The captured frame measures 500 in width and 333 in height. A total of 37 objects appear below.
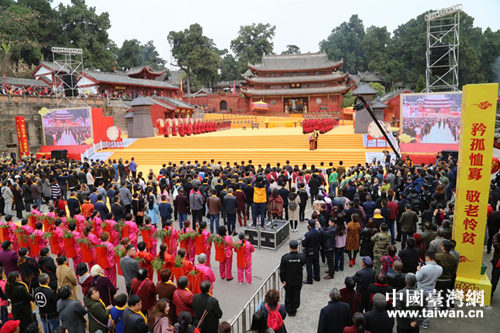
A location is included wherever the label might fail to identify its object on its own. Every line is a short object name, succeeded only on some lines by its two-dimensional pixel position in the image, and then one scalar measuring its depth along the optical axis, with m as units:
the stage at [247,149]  19.59
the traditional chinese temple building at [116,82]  36.22
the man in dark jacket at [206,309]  4.44
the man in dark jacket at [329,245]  6.93
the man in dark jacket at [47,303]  4.91
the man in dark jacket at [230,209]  9.32
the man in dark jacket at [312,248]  6.68
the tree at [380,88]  46.97
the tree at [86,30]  47.91
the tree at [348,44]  77.81
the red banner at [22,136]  23.61
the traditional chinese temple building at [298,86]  45.25
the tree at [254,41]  63.66
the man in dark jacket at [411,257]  5.93
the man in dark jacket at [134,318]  4.07
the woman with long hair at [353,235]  7.41
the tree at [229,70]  67.75
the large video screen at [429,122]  18.14
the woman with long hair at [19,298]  5.00
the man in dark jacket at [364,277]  5.20
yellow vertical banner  5.79
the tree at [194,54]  54.78
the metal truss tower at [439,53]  20.44
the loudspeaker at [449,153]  15.25
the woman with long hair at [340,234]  7.18
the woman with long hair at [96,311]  4.46
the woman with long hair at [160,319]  4.09
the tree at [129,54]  62.75
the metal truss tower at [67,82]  26.26
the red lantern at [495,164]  8.43
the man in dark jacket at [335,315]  4.34
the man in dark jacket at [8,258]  6.15
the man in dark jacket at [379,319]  4.12
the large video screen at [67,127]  23.92
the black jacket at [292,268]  5.64
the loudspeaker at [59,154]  21.75
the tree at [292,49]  100.50
